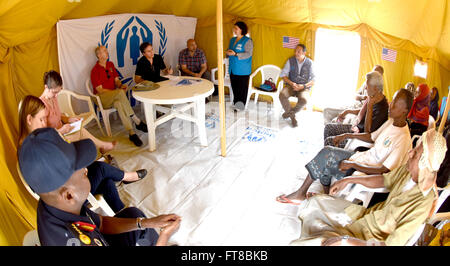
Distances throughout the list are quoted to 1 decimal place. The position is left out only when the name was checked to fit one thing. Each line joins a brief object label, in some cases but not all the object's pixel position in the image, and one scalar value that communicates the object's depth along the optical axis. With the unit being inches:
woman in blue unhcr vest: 205.5
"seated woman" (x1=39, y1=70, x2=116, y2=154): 122.7
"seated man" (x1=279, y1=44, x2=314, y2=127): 197.8
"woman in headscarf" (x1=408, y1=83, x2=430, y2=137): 127.6
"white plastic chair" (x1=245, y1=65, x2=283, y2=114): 206.2
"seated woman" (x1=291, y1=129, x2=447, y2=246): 70.6
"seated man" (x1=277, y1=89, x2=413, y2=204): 99.2
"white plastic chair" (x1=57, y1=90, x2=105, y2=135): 159.9
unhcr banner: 167.8
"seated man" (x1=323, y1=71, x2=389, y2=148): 122.3
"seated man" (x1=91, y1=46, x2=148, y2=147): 172.6
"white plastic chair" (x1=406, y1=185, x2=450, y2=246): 81.7
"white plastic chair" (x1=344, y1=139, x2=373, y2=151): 122.5
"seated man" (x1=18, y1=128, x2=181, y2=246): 53.2
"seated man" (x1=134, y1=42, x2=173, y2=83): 187.6
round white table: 154.9
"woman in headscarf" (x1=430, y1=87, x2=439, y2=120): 128.3
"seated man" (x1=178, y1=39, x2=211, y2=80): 222.7
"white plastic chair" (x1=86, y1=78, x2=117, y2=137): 173.3
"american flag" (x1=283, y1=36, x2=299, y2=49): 214.2
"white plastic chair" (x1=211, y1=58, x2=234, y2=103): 230.1
